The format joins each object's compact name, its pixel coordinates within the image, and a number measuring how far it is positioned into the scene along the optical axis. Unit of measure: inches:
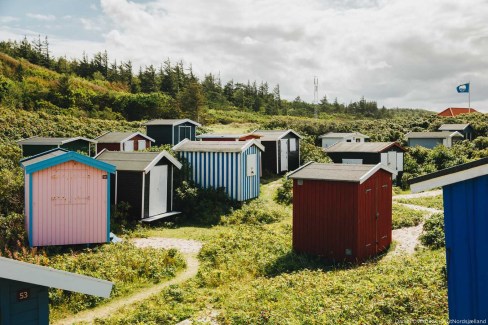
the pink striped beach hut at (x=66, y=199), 563.5
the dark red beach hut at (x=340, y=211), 534.9
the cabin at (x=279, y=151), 1170.0
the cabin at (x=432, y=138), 1688.0
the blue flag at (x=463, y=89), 2407.7
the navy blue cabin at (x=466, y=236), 235.1
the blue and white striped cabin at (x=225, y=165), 860.0
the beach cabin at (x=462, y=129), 1877.6
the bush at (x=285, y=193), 915.4
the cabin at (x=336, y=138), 1579.7
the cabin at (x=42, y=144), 1117.1
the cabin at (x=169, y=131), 1362.0
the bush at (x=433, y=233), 555.5
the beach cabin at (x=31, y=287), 184.3
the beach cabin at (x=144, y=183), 733.9
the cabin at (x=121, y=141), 1268.5
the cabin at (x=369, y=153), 1220.5
